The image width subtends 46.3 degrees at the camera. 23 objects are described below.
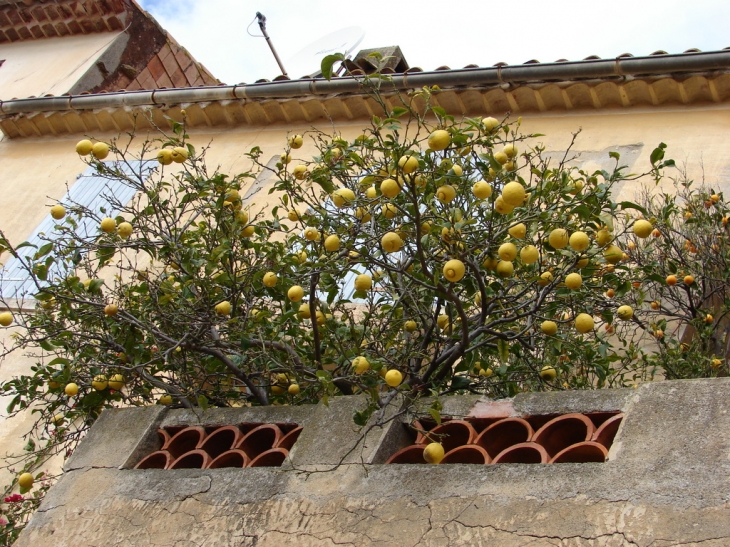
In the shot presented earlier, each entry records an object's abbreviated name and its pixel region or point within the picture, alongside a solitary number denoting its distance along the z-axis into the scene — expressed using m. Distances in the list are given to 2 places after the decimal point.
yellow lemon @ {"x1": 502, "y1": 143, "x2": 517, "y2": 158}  4.17
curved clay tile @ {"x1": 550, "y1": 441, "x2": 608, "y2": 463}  3.00
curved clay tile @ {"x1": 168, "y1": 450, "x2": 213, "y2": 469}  3.85
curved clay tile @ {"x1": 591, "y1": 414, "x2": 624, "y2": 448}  3.06
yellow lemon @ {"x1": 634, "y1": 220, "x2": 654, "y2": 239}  3.63
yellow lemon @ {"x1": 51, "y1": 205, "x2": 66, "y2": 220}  5.12
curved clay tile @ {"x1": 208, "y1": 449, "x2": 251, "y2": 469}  3.76
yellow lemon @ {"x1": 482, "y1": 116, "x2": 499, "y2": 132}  4.25
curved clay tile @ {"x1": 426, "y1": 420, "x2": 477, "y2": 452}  3.46
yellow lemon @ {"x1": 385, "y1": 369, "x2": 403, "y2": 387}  3.32
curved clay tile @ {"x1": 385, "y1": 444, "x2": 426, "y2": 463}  3.43
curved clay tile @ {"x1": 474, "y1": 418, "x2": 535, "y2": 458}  3.34
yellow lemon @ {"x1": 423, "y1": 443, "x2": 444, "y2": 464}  3.19
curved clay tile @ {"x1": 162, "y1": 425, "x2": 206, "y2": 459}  4.04
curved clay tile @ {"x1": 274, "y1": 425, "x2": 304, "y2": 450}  3.73
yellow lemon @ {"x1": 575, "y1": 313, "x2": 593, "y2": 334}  3.66
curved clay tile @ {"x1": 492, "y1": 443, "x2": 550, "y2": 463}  3.16
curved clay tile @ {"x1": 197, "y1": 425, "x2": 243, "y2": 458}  3.94
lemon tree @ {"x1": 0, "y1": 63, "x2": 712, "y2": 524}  3.67
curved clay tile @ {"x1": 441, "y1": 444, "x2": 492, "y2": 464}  3.27
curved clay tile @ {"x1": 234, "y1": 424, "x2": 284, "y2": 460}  3.84
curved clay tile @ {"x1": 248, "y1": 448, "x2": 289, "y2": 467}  3.66
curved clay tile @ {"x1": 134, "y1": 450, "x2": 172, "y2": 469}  3.95
